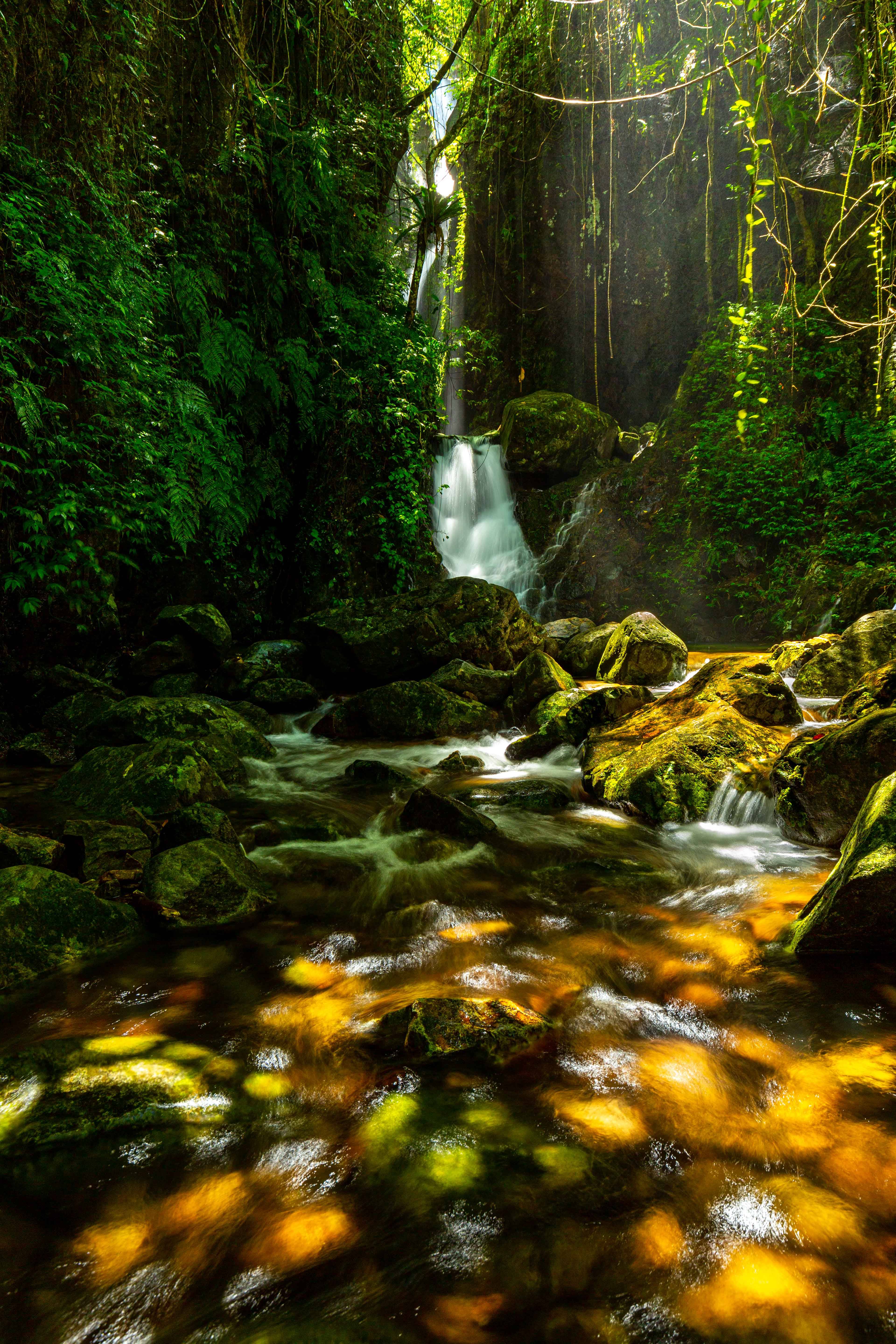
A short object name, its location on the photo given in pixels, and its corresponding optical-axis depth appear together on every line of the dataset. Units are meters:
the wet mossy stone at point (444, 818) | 4.20
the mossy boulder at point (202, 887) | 3.07
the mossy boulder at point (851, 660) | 6.42
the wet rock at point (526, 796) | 4.70
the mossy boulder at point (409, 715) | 6.70
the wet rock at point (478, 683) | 7.22
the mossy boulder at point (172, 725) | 5.32
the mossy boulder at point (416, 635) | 7.99
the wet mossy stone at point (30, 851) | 3.13
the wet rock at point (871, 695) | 4.14
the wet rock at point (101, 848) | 3.30
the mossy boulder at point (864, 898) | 2.44
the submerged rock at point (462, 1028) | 2.13
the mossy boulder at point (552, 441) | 13.65
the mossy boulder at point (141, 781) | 4.21
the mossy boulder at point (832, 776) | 3.52
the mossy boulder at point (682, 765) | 4.24
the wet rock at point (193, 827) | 3.64
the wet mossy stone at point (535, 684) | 6.80
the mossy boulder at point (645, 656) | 7.69
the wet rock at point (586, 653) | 8.70
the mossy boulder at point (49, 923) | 2.58
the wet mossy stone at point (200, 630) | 7.94
